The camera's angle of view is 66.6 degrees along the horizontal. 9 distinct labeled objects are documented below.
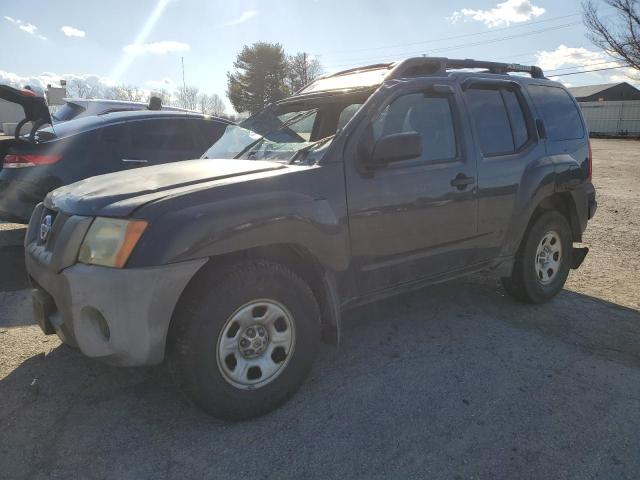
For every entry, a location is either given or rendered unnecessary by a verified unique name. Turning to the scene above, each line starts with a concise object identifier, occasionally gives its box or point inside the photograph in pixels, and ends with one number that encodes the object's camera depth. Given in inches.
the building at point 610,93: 2174.0
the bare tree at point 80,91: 2473.4
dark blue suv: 95.0
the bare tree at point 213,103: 2861.7
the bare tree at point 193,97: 2471.7
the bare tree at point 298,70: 2630.4
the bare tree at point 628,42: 1246.9
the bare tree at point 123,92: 2435.8
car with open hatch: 213.8
